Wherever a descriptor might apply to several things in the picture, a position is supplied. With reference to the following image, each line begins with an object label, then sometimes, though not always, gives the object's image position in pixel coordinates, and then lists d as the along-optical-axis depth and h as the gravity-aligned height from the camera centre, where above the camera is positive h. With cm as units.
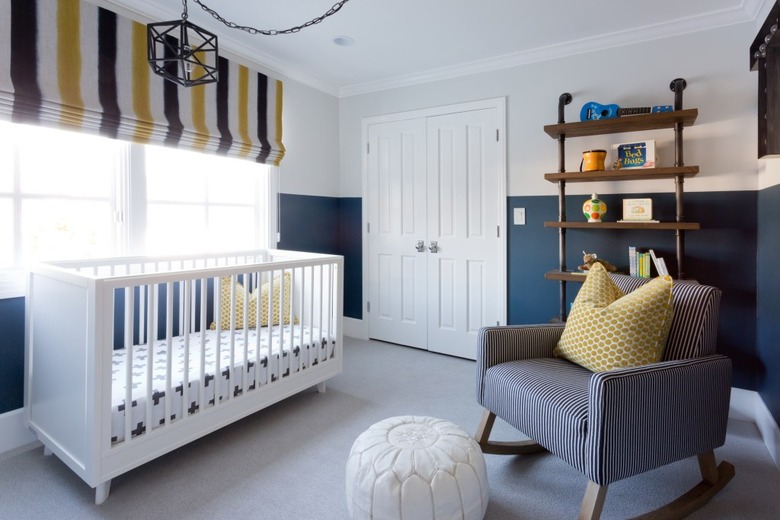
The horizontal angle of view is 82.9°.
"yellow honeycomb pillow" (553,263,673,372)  167 -26
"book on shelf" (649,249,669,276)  249 -2
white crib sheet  177 -51
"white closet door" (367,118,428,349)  367 +27
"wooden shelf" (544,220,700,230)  242 +22
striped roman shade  195 +92
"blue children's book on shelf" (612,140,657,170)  258 +64
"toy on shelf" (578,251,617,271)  277 +1
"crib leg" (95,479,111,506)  165 -86
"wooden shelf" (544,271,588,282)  266 -8
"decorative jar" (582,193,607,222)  272 +33
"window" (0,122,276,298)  208 +36
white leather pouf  134 -68
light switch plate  321 +33
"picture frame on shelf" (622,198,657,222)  261 +31
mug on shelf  270 +63
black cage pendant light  142 +72
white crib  163 -45
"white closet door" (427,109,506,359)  333 +27
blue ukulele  258 +90
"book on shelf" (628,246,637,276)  267 +1
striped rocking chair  142 -50
